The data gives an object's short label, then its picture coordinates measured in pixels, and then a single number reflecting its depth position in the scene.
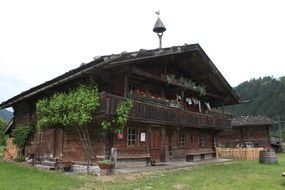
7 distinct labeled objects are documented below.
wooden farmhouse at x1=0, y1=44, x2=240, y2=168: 10.33
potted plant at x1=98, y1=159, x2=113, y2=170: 9.15
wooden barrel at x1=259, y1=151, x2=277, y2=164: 13.06
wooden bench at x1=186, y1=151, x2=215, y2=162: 14.44
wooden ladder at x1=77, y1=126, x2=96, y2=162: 10.61
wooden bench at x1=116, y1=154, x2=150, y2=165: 10.57
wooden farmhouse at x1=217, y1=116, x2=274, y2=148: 25.90
